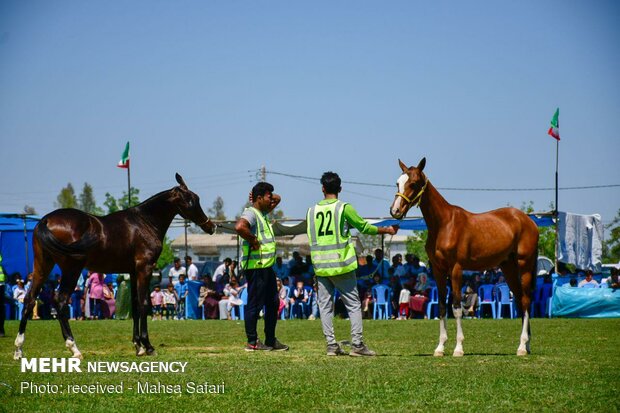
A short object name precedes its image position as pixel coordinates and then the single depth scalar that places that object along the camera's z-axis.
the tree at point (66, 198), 148.38
